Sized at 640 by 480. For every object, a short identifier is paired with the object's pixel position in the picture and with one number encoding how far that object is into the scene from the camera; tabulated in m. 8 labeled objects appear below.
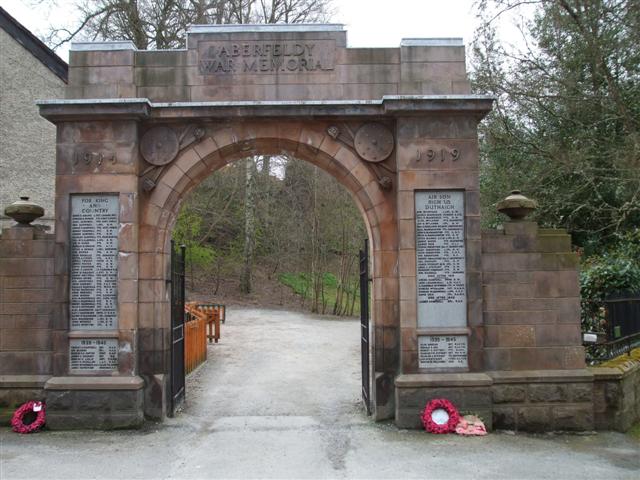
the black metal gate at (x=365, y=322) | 7.94
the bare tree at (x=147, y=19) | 18.00
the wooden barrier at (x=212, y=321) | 15.38
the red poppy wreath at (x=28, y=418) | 6.90
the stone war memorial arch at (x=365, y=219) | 7.12
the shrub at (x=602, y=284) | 8.46
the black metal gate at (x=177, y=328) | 7.71
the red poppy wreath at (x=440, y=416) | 6.81
